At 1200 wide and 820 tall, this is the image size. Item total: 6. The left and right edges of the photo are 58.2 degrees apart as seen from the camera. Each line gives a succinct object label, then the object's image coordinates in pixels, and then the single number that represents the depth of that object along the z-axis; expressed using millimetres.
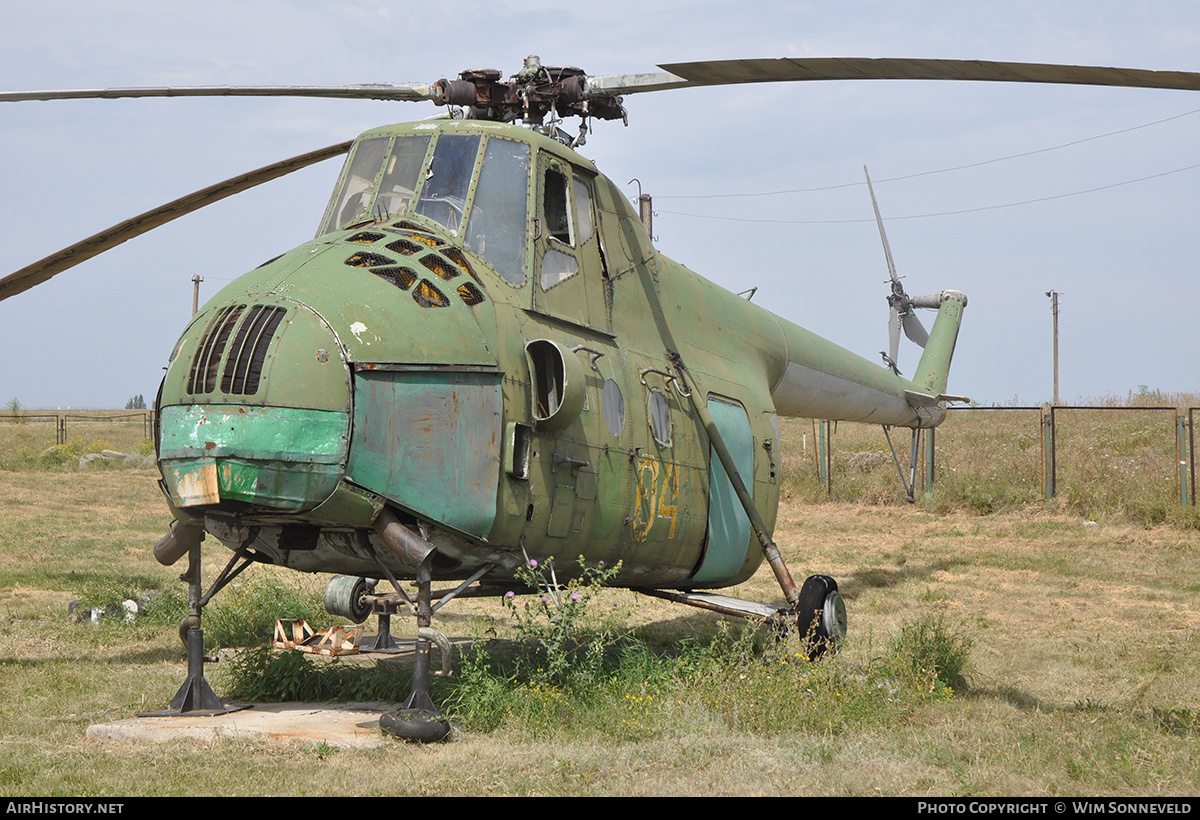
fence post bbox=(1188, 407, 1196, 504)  21656
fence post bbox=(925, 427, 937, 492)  25750
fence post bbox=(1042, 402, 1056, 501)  24078
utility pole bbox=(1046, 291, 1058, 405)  67838
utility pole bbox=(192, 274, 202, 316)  48375
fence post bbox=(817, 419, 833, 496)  27578
